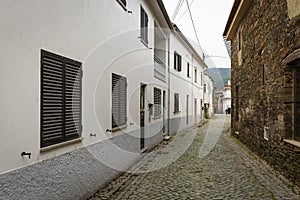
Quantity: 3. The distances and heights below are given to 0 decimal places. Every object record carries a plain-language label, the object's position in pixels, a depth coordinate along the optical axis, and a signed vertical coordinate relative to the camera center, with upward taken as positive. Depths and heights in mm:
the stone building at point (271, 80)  3769 +610
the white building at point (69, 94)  1994 +124
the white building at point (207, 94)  20109 +1108
